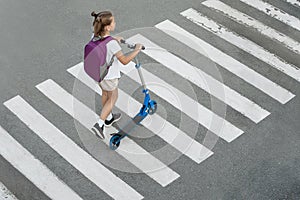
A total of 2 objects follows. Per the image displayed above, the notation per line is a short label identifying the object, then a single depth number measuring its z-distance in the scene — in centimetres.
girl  887
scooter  984
